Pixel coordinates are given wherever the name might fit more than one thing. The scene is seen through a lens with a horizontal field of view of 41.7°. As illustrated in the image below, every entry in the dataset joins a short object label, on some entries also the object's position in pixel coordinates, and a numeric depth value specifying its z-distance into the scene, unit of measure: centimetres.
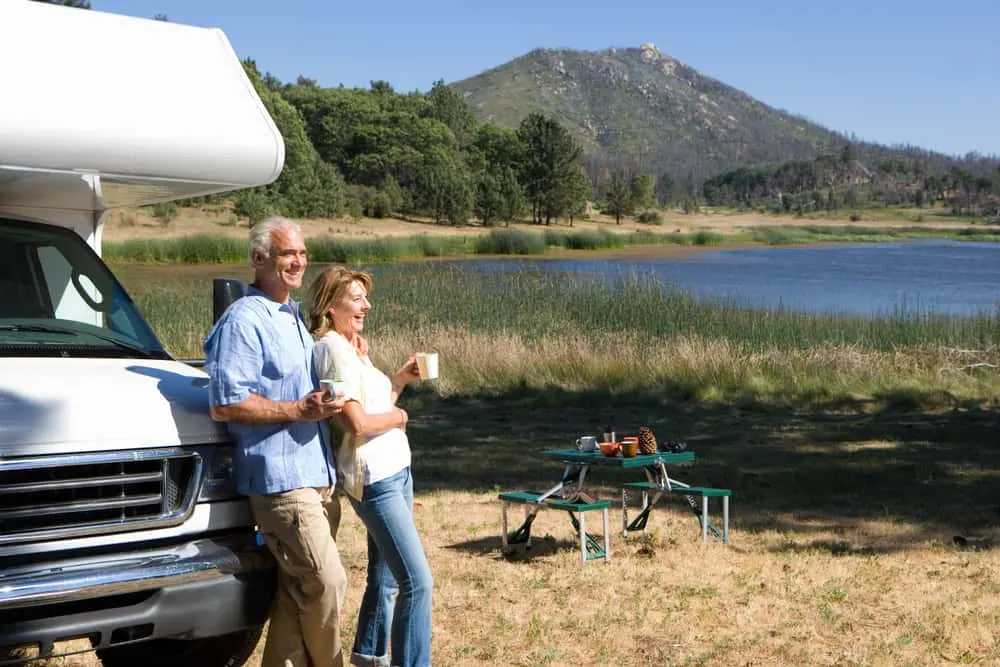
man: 442
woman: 475
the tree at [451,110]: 12256
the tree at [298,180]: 6358
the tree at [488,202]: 8288
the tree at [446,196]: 7850
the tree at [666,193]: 17275
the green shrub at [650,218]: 10769
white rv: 418
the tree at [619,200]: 10938
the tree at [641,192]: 11656
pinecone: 818
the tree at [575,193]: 9669
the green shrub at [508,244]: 6047
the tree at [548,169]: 9638
